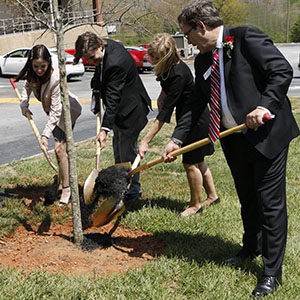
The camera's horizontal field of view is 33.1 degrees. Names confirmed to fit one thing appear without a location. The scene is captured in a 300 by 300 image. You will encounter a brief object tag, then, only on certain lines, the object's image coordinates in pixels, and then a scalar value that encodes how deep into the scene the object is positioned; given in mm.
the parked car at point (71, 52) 24506
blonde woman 4453
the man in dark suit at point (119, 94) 4484
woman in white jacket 4715
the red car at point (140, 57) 23734
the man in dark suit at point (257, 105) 3070
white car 21122
